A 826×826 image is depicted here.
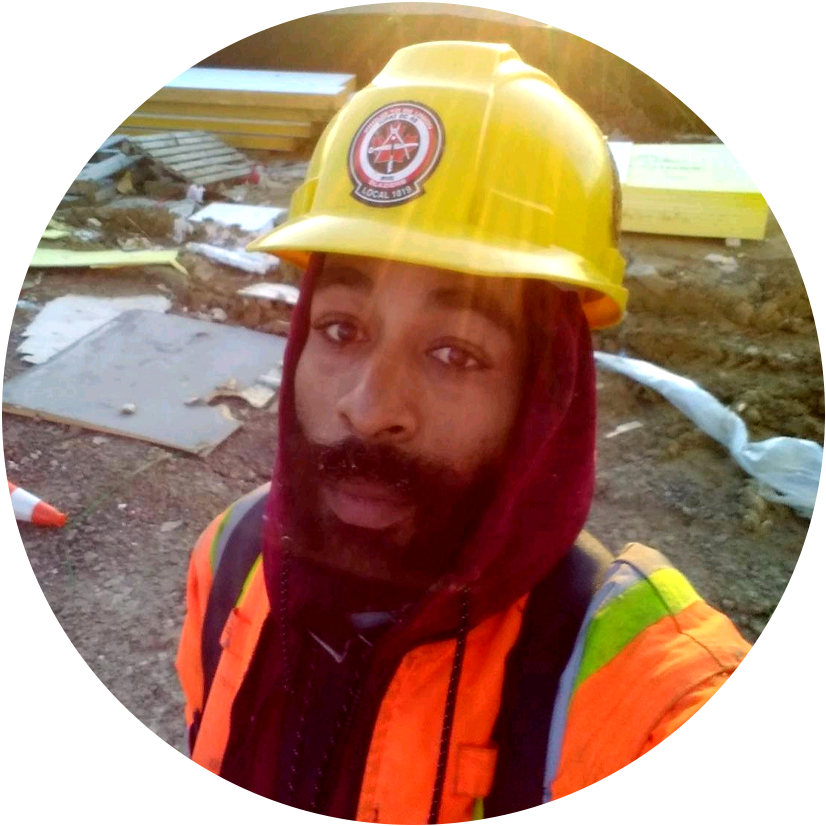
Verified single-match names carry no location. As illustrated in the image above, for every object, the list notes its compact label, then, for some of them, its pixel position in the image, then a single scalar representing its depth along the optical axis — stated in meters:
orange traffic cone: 3.83
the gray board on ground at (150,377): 4.63
